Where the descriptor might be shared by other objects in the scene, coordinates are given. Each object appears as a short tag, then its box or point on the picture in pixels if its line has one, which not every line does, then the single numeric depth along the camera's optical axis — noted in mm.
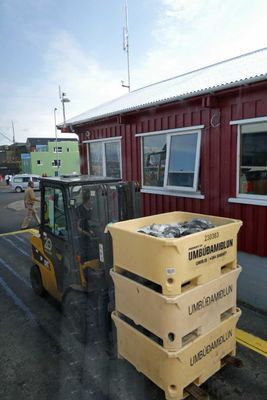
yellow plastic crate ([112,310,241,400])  2773
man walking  11539
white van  30344
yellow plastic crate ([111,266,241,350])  2709
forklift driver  4098
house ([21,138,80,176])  41188
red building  4809
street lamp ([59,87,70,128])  20678
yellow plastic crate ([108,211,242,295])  2662
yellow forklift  3969
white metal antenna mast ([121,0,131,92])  13952
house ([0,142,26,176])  50697
